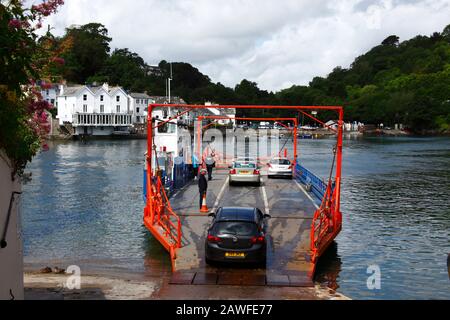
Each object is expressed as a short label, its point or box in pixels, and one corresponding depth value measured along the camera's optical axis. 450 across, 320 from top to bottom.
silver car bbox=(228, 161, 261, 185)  31.67
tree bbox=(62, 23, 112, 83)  158.62
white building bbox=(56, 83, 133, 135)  123.12
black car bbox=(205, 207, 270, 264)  15.65
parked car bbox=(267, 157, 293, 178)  36.59
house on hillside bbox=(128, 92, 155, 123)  138.50
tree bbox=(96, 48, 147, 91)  157.38
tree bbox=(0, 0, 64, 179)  9.02
